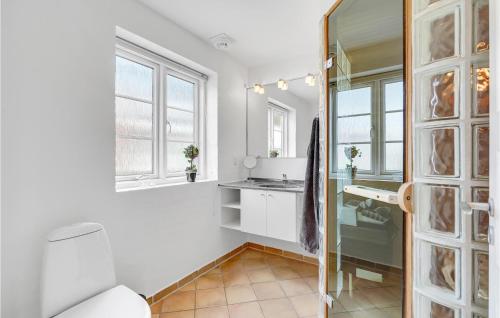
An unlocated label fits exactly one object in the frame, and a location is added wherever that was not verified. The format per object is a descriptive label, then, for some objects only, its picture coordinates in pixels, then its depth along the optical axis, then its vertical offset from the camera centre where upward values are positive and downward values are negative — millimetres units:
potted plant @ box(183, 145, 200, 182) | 2215 +15
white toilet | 1096 -664
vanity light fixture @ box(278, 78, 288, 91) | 2617 +876
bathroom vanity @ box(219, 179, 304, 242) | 2166 -541
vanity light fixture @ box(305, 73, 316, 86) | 2404 +857
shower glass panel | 909 +14
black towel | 1839 -491
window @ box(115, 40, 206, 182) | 1812 +404
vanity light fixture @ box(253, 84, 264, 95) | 2755 +868
